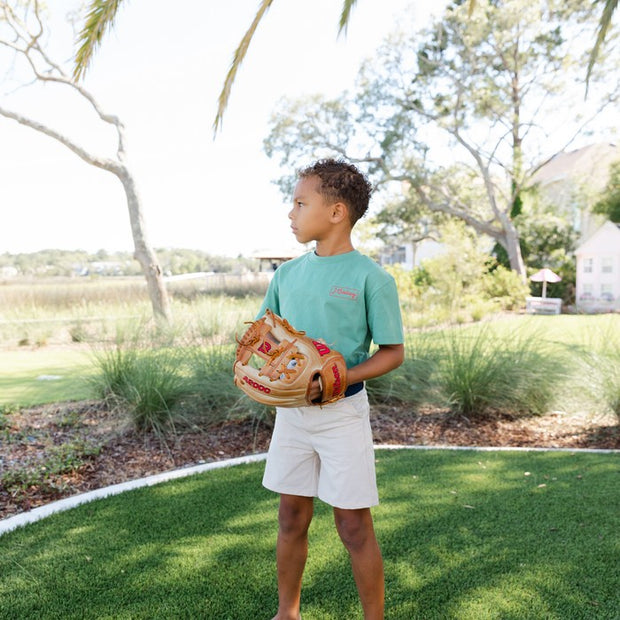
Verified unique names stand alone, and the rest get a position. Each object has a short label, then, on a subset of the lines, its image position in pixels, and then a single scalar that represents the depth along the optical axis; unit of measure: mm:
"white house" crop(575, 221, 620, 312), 20344
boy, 1900
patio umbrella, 19594
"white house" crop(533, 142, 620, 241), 27547
